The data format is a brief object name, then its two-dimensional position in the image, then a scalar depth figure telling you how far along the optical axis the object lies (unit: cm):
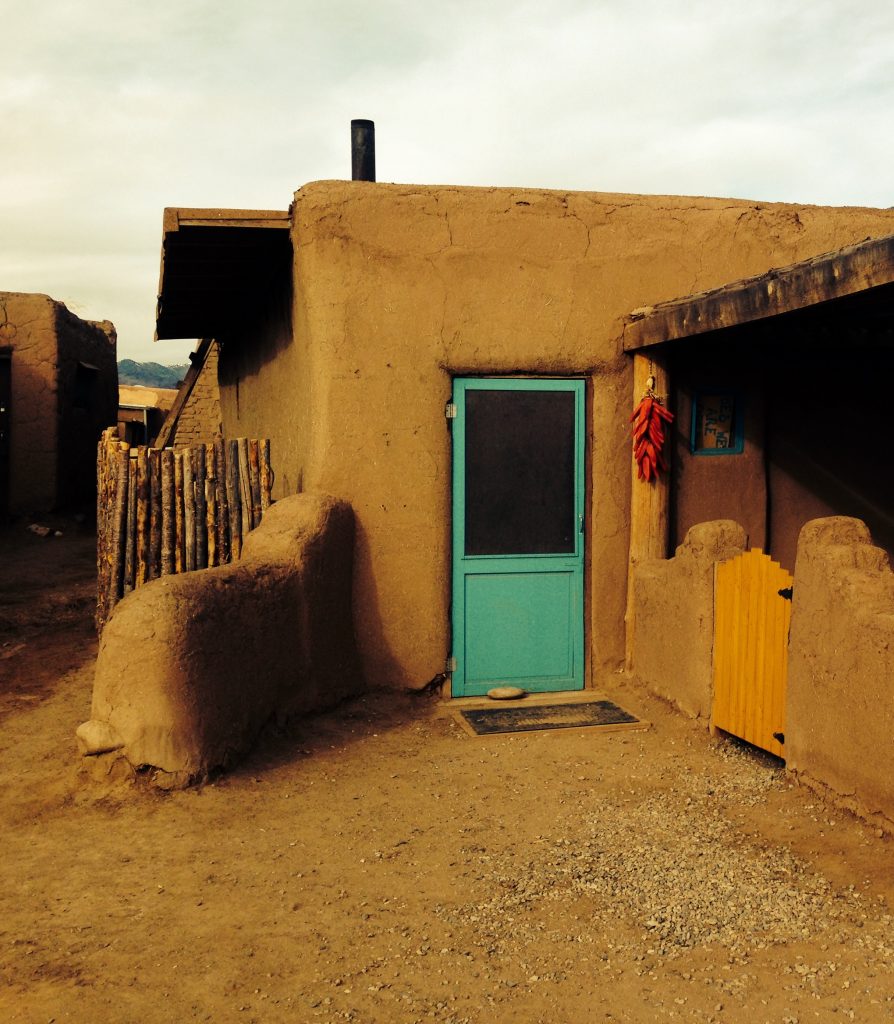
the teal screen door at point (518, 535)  650
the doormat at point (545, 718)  599
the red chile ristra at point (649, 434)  640
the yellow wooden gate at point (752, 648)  509
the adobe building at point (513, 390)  627
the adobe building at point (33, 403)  1431
